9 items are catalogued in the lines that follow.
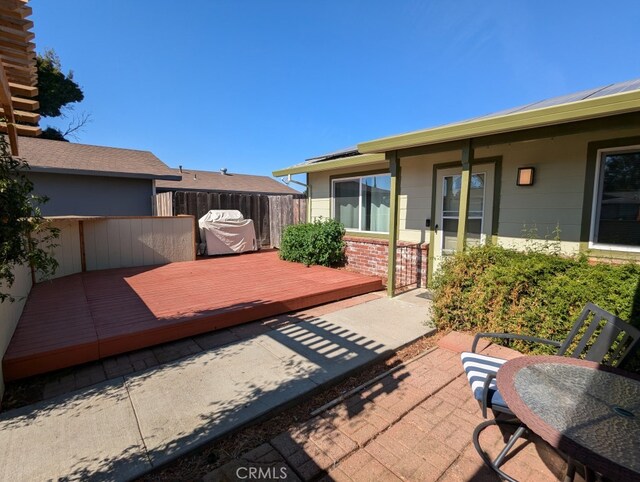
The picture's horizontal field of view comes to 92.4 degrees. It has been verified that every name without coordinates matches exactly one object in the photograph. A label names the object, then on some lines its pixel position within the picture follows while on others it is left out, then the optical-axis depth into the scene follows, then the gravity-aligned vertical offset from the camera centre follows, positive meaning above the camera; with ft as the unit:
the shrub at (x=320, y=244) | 23.85 -2.41
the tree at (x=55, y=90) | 62.39 +25.50
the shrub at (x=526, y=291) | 9.65 -2.73
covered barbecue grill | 28.96 -1.94
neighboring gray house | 31.91 +3.63
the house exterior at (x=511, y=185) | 12.18 +1.54
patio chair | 6.14 -3.77
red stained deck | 9.91 -4.28
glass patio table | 4.20 -3.22
